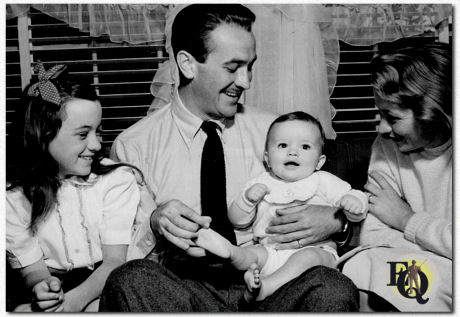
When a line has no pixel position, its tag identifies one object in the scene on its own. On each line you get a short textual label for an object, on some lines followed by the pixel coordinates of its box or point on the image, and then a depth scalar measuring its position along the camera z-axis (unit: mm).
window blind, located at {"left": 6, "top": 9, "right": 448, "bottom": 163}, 2018
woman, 1703
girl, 1719
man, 1661
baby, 1700
